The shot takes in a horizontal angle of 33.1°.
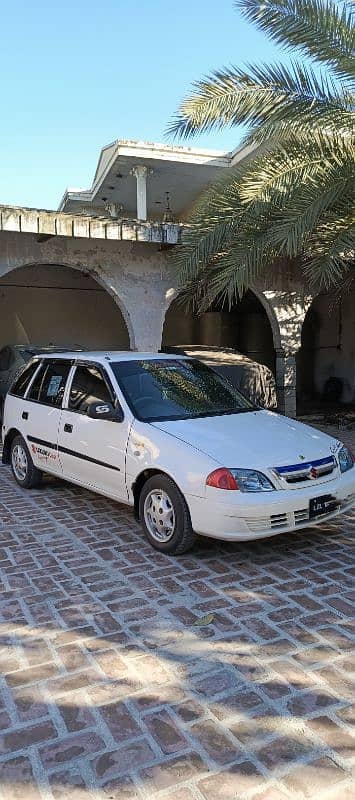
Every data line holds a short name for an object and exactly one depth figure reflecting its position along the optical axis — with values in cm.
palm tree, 674
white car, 429
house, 912
